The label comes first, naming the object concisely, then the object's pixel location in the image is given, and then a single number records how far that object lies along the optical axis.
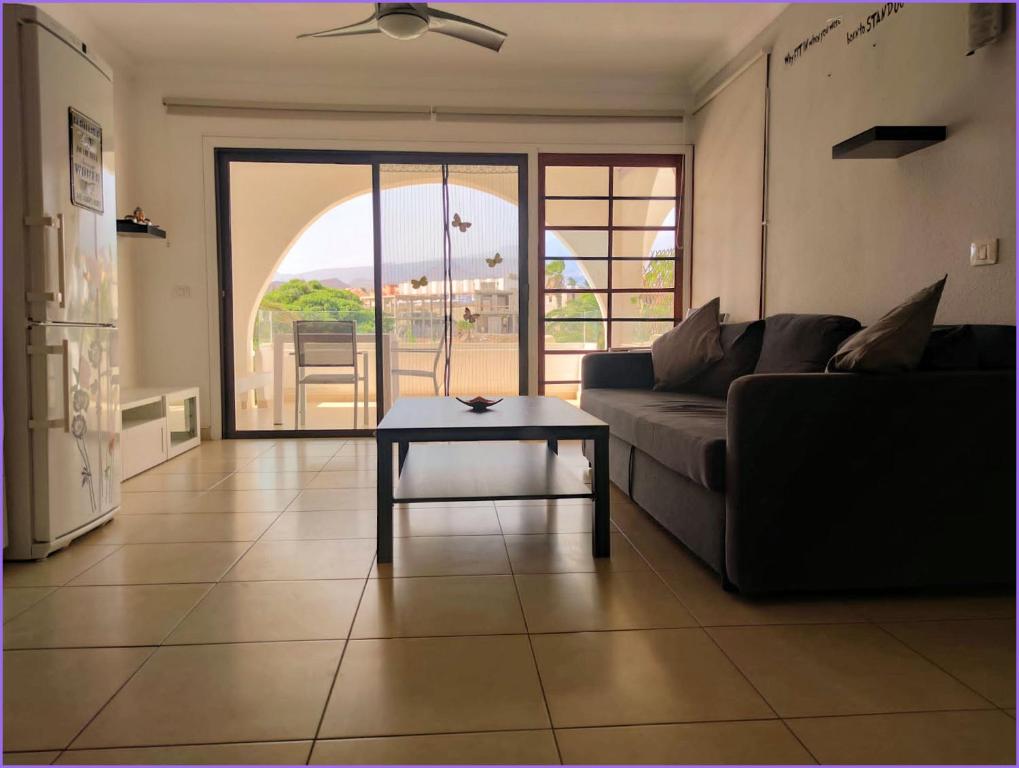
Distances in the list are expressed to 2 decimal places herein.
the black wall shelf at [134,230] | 4.52
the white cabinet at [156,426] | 3.84
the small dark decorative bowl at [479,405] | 2.88
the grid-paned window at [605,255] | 5.42
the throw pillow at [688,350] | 3.65
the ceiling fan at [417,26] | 3.01
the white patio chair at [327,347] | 5.64
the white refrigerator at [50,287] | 2.32
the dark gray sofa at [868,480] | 1.94
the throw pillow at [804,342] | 2.85
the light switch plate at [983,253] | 2.35
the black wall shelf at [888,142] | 2.58
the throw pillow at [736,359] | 3.50
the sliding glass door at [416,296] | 5.27
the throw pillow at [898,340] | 1.97
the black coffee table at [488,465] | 2.32
